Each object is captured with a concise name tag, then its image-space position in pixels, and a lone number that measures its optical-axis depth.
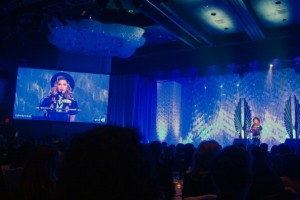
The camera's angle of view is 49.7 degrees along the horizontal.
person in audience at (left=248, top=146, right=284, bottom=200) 2.34
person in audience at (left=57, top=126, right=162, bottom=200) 0.69
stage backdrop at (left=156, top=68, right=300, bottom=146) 11.20
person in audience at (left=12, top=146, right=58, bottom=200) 1.97
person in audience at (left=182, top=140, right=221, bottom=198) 2.49
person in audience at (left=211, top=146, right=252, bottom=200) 1.74
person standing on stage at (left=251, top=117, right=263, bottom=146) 10.20
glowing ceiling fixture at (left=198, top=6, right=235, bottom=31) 8.58
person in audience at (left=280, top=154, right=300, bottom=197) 2.67
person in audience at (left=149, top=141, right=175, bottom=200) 3.42
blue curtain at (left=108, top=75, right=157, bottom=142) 12.64
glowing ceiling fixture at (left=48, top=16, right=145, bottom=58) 8.70
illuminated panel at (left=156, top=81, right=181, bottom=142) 12.90
